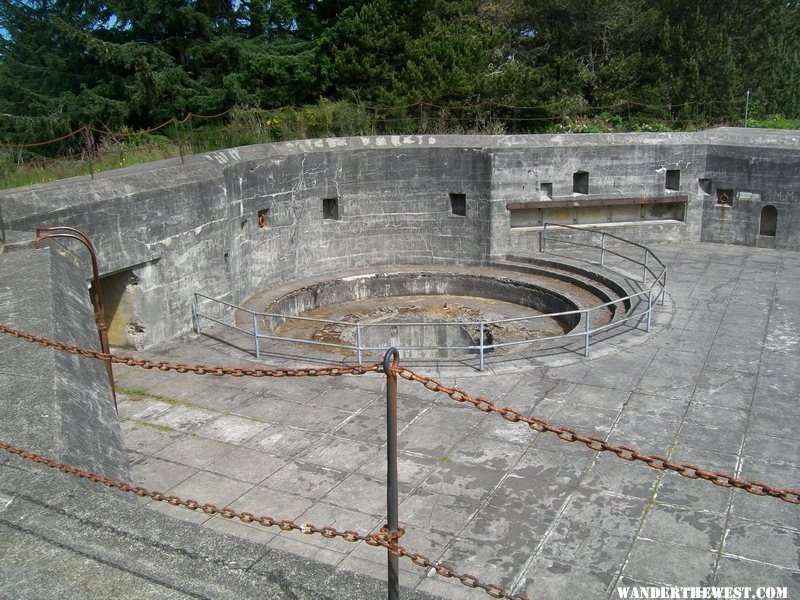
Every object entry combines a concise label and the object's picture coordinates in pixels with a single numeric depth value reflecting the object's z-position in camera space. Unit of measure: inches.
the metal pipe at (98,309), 245.9
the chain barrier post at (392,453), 118.6
